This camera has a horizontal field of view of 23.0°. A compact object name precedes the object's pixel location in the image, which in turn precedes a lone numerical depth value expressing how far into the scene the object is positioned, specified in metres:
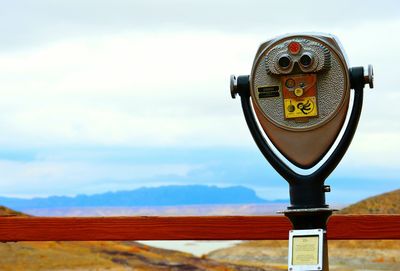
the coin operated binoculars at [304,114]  3.30
